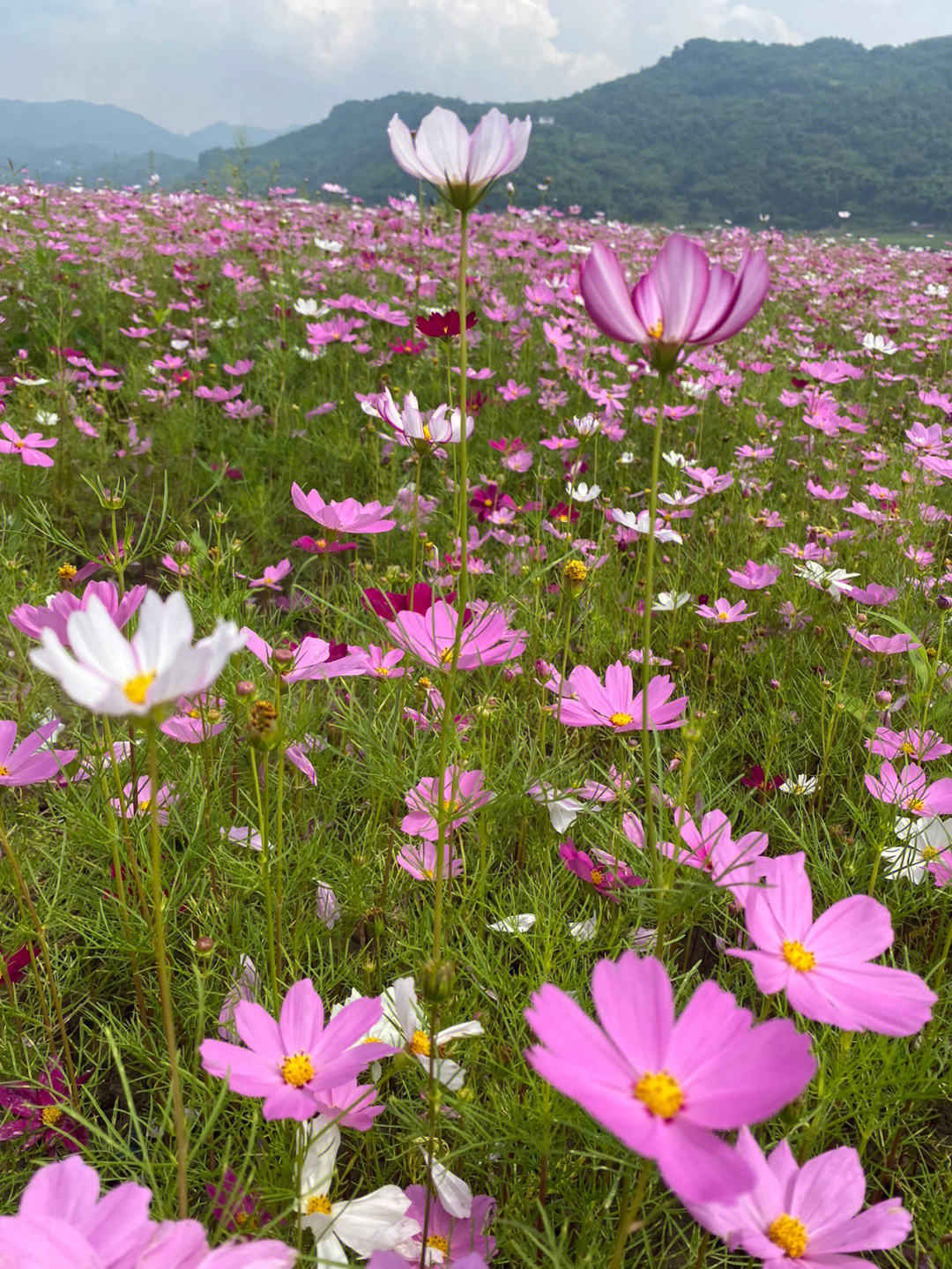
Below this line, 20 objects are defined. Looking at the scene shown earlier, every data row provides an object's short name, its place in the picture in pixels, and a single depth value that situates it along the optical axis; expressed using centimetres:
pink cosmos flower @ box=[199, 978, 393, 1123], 51
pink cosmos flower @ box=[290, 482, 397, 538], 95
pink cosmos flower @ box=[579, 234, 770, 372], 50
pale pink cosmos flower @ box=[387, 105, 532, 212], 58
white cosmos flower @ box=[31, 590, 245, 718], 34
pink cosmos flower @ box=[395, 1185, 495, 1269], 58
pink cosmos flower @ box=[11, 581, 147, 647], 66
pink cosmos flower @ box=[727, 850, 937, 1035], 45
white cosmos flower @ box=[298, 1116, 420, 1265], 52
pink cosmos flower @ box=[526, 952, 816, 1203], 32
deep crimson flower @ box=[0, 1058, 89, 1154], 69
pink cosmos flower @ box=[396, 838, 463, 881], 88
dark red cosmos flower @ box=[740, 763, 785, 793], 112
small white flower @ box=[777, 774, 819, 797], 110
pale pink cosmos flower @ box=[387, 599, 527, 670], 76
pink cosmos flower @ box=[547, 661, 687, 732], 84
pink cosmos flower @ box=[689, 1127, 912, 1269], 45
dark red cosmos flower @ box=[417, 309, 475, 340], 110
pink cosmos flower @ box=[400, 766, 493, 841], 83
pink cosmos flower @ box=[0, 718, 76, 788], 69
